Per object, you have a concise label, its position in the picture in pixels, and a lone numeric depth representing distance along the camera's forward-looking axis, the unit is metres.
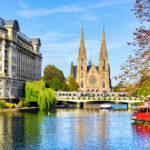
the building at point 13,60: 100.12
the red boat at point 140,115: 60.61
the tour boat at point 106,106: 129.38
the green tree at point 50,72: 157.38
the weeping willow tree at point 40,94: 98.38
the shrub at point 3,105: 86.56
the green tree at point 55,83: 145.60
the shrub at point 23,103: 97.85
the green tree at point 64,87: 152.62
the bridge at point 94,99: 136.51
